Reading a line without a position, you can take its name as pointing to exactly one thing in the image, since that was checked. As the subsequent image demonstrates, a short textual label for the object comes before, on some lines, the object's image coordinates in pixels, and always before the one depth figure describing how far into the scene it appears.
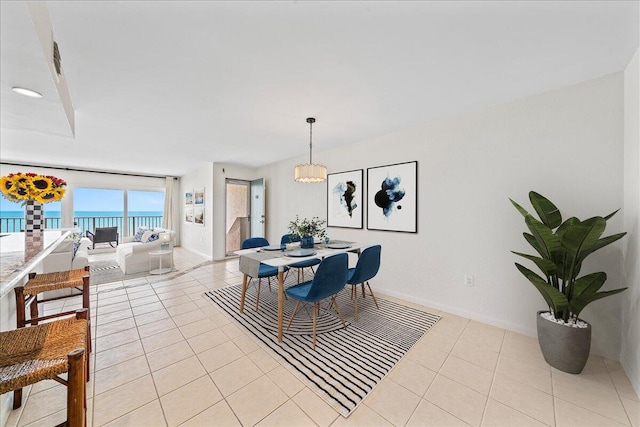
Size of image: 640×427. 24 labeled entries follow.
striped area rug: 1.73
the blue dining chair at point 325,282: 2.15
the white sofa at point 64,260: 3.36
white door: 5.74
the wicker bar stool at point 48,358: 0.85
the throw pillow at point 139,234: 5.43
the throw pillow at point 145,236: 5.08
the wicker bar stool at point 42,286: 1.62
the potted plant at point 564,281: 1.68
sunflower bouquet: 1.84
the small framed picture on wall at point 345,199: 3.83
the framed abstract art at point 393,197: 3.18
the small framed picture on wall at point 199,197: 6.01
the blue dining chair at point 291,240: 3.29
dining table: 2.26
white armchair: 4.51
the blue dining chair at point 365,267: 2.64
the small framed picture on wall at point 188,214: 6.72
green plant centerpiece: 3.01
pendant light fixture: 2.96
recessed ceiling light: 1.60
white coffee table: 4.54
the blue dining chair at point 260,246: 2.88
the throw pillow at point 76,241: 4.12
